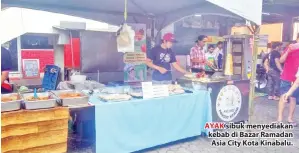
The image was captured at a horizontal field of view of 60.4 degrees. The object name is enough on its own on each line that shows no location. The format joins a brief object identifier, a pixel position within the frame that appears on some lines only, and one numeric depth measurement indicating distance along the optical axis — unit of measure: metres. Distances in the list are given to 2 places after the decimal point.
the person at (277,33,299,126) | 4.43
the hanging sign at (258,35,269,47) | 8.85
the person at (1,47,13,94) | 3.46
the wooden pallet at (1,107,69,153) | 2.54
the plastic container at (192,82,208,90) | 3.99
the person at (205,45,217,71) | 7.50
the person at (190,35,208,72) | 6.37
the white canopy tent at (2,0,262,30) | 3.47
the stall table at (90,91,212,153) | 2.90
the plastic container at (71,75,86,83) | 3.92
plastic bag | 3.82
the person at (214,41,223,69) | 7.24
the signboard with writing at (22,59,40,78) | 7.98
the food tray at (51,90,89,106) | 2.77
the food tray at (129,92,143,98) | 3.23
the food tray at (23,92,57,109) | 2.59
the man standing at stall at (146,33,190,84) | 4.49
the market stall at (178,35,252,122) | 4.07
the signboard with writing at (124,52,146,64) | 5.41
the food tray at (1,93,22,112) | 2.49
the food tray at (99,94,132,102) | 3.03
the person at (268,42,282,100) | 6.83
